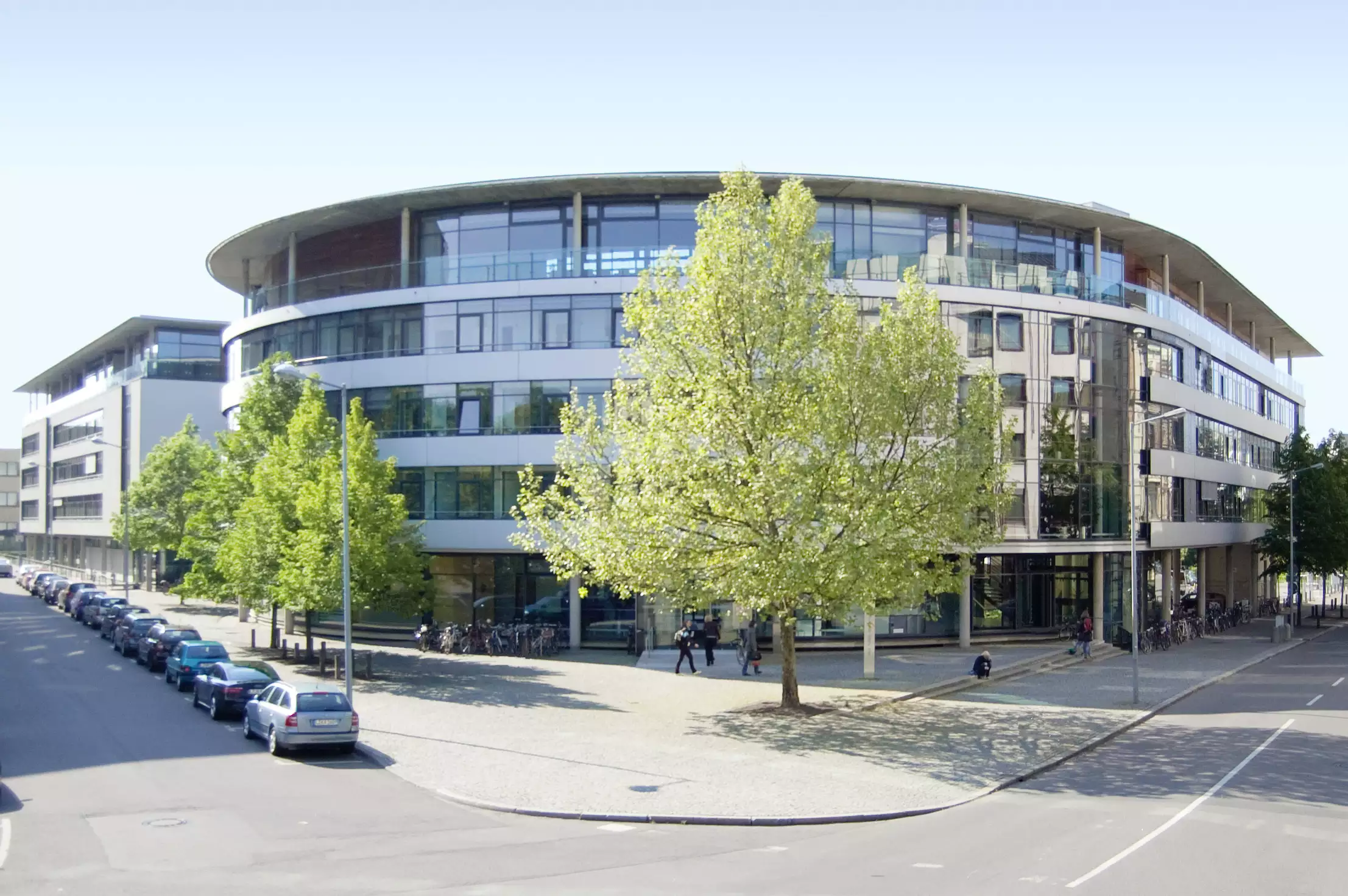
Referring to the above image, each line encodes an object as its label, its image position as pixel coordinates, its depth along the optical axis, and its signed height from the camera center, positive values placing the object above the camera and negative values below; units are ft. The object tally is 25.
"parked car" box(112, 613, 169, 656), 129.08 -14.18
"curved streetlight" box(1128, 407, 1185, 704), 101.30 -6.92
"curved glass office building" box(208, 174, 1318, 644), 135.85 +22.02
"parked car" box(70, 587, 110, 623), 173.27 -14.37
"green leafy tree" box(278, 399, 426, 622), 105.09 -3.38
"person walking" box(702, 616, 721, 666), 122.11 -13.46
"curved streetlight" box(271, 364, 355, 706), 83.21 -4.01
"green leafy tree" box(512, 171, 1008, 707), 81.61 +4.92
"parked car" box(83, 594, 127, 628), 161.07 -14.33
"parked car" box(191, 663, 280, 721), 86.48 -13.55
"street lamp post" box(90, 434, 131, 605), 193.47 -4.82
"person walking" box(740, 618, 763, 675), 116.88 -13.94
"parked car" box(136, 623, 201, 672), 116.98 -13.90
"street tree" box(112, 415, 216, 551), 193.67 +1.86
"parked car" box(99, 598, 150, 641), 146.92 -14.37
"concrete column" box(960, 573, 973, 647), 142.72 -13.16
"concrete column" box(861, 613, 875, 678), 112.06 -13.55
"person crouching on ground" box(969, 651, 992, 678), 111.96 -15.09
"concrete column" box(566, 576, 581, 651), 137.49 -13.35
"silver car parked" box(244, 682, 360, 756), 72.95 -13.61
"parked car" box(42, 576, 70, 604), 211.41 -15.13
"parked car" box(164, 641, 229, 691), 102.68 -13.60
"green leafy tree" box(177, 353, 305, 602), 125.70 +3.70
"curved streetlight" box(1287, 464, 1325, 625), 182.09 -1.51
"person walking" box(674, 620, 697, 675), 117.91 -13.80
